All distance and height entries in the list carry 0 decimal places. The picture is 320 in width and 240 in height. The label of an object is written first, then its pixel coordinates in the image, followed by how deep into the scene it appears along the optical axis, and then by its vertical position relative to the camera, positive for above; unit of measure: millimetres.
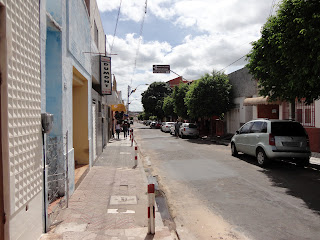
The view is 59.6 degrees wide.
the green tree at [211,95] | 23672 +2015
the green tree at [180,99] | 32781 +2430
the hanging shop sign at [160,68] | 31156 +5794
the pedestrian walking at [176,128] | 28000 -912
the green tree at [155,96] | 57625 +4828
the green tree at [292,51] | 7230 +1978
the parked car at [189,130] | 24672 -983
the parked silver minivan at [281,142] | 9562 -821
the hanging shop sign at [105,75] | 13222 +2141
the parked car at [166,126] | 34672 -880
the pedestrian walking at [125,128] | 26347 -856
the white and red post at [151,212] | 4488 -1489
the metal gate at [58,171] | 5578 -1070
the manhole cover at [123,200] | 6197 -1832
